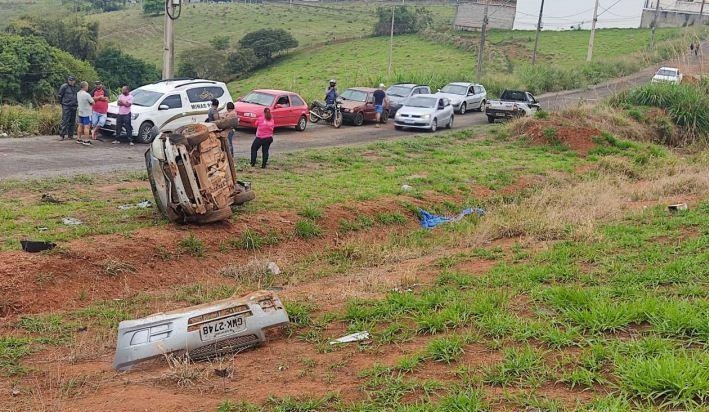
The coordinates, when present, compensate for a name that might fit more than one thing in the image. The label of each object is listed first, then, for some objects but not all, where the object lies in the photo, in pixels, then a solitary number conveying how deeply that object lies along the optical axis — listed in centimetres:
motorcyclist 2442
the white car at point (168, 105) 1823
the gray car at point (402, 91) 2957
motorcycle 2469
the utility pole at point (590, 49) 5064
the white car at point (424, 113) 2472
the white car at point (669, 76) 2881
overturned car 980
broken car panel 570
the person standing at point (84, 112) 1669
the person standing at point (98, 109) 1762
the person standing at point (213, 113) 1580
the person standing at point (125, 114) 1748
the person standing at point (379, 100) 2602
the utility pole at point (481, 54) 3760
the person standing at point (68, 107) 1688
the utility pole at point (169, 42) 2067
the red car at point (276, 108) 2141
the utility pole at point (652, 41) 5862
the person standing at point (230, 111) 1445
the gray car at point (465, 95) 3177
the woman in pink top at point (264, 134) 1465
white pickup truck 2723
